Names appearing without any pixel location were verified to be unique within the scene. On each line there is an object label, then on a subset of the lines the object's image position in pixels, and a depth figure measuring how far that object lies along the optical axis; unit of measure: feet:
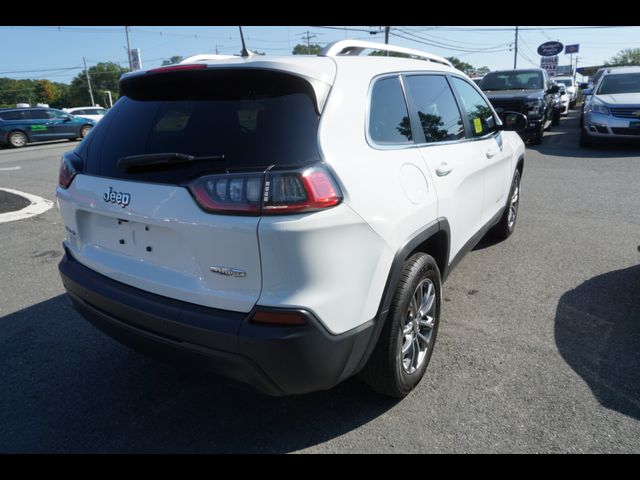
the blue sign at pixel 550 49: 98.32
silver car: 34.55
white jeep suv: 6.02
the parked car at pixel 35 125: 62.54
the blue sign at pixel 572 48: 146.50
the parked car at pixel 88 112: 82.07
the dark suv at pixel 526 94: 36.77
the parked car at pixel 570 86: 76.40
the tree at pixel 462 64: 236.98
